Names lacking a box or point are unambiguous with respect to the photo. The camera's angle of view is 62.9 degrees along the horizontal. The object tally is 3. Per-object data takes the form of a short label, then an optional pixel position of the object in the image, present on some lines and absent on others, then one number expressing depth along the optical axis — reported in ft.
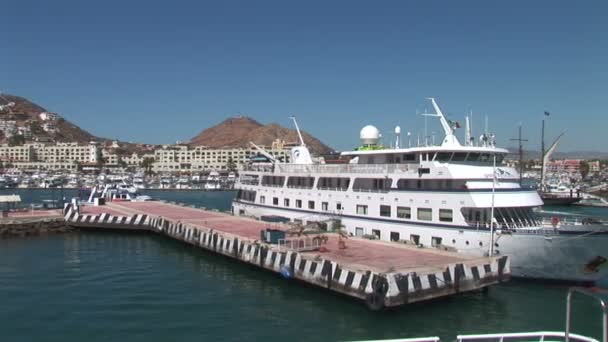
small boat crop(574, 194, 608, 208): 314.18
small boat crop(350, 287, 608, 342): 38.79
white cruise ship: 83.87
